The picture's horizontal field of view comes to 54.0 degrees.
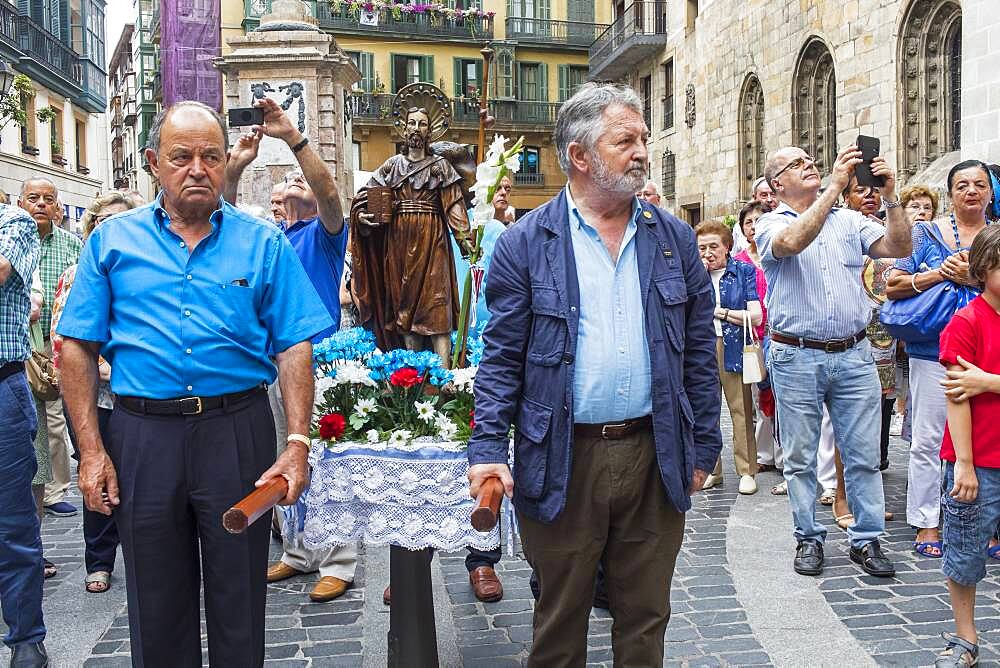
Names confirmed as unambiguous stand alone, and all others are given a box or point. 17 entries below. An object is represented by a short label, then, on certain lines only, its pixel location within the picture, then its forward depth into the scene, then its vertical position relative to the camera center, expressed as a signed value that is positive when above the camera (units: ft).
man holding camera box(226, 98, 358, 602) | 12.93 +1.54
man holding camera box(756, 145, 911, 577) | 17.08 -0.55
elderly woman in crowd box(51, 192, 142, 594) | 17.08 -3.63
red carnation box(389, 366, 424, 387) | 12.97 -0.65
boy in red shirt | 12.73 -1.66
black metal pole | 12.78 -3.72
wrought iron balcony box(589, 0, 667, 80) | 99.86 +30.81
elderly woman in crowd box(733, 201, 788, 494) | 24.75 -1.85
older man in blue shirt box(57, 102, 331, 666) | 9.95 -0.60
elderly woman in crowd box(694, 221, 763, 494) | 23.70 +0.05
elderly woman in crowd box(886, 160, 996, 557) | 17.97 -0.60
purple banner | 45.42 +13.30
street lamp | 44.93 +12.05
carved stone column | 40.19 +10.53
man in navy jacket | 9.80 -0.70
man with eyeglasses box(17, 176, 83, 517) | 19.27 +1.51
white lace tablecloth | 12.31 -2.12
